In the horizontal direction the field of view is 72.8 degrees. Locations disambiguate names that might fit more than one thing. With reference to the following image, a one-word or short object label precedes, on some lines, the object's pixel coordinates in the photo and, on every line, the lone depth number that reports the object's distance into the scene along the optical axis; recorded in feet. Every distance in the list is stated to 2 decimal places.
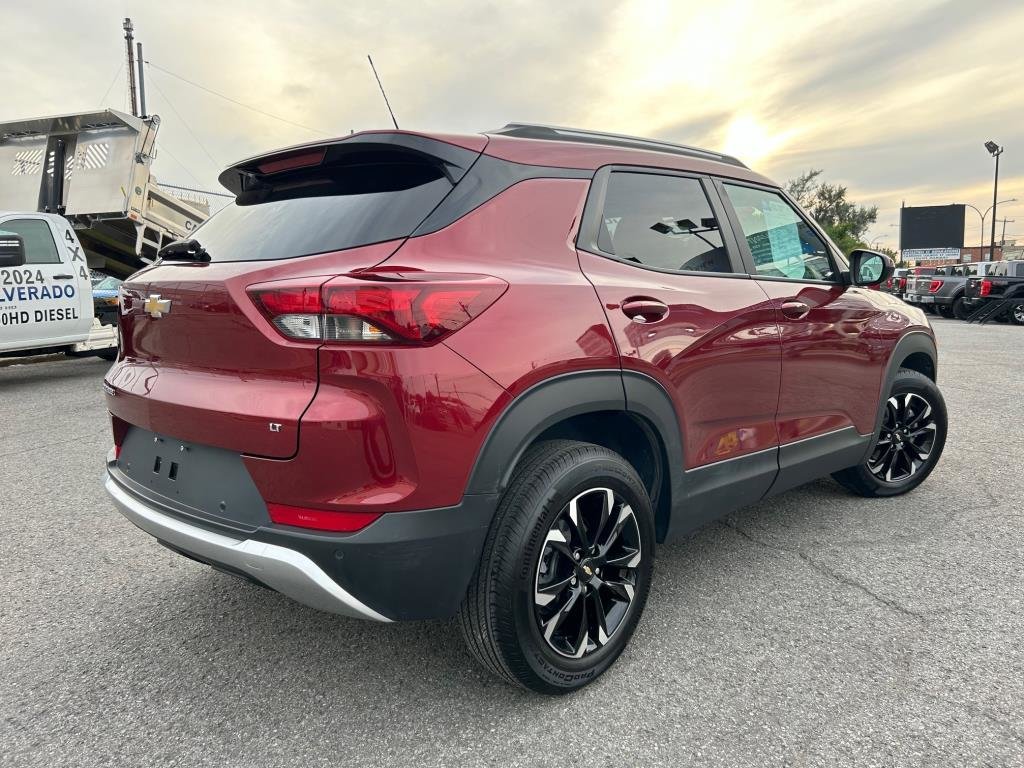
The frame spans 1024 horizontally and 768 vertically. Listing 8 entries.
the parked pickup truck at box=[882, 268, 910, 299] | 76.07
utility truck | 25.26
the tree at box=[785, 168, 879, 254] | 200.64
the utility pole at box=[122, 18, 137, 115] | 82.53
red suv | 5.91
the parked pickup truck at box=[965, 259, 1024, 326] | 58.44
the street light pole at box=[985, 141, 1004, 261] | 124.06
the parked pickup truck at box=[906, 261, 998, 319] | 64.39
